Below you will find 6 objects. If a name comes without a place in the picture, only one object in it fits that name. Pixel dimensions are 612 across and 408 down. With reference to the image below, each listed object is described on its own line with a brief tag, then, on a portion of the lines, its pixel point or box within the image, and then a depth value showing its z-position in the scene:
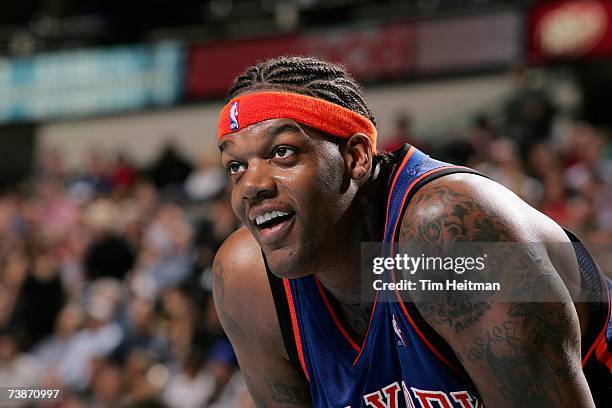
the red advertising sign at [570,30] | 8.23
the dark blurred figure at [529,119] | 7.10
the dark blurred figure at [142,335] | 6.82
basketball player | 2.01
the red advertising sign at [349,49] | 9.55
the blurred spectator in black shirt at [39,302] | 8.16
